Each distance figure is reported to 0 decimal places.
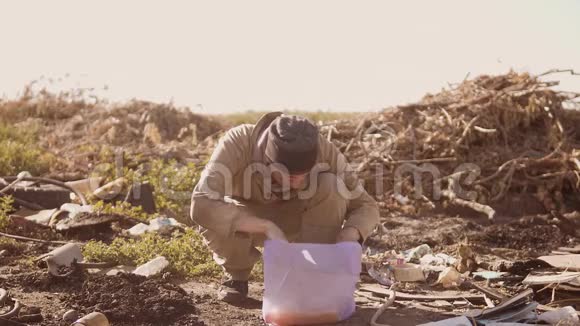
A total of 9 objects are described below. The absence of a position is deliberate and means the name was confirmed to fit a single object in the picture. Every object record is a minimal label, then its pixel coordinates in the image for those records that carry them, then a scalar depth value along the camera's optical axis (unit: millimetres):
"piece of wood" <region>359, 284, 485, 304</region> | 4254
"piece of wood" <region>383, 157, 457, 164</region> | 8078
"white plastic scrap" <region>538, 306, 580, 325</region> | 3467
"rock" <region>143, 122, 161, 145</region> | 10336
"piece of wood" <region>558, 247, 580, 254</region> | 5613
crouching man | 3604
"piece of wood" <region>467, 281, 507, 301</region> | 4048
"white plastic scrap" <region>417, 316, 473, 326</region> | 3305
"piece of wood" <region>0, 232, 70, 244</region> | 5445
